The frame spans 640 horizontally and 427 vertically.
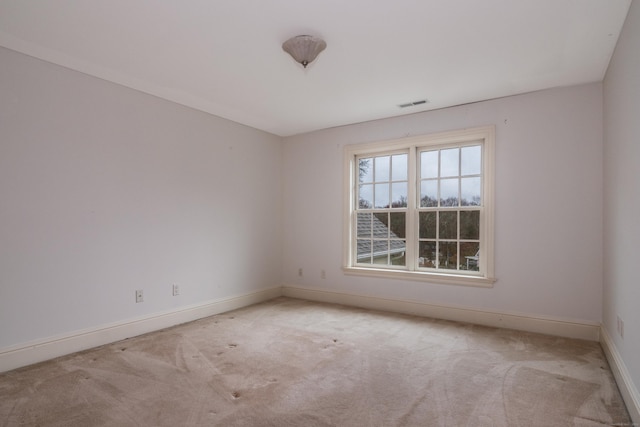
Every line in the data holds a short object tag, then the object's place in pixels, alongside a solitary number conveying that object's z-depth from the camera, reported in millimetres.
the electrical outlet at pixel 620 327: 2482
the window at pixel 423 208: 4098
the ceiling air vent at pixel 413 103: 4039
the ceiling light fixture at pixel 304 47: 2641
